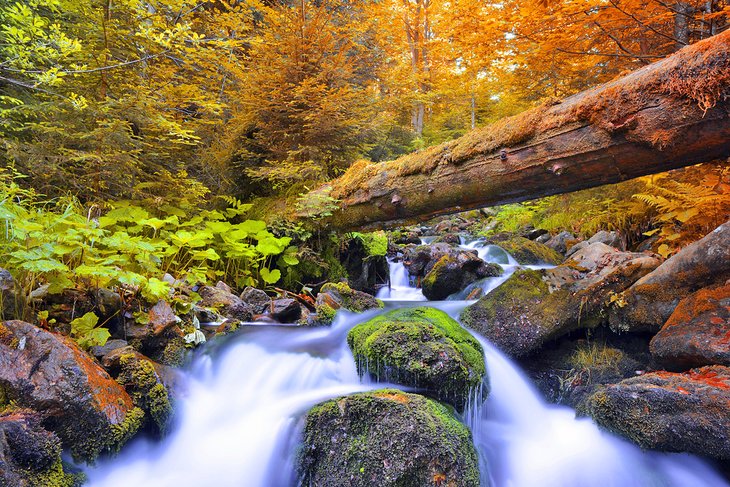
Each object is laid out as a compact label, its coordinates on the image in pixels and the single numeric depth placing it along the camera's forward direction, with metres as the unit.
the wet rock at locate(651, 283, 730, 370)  2.98
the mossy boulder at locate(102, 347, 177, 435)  2.82
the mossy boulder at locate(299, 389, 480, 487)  2.23
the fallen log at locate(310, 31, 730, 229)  2.98
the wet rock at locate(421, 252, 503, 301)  6.50
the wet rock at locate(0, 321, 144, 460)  2.29
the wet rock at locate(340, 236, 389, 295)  6.61
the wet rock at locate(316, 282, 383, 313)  4.90
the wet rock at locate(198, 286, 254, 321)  4.44
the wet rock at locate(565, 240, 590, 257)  7.56
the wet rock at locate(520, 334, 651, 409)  3.53
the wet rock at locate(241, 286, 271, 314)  4.86
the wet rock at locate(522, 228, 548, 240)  10.37
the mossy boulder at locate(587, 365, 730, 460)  2.44
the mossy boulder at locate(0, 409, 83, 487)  1.99
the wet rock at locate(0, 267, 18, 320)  2.54
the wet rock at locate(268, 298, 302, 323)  4.66
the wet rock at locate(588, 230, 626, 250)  6.94
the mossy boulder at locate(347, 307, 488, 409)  2.93
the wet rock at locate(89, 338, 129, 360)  2.94
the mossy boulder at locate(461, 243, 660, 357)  3.93
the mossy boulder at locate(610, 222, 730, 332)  3.41
